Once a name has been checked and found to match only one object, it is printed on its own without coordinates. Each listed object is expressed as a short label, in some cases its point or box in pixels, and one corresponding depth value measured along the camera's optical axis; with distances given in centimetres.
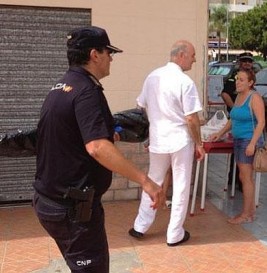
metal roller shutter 534
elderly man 420
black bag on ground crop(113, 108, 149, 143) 410
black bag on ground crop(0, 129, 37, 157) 322
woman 482
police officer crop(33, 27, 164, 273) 234
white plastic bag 538
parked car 1758
